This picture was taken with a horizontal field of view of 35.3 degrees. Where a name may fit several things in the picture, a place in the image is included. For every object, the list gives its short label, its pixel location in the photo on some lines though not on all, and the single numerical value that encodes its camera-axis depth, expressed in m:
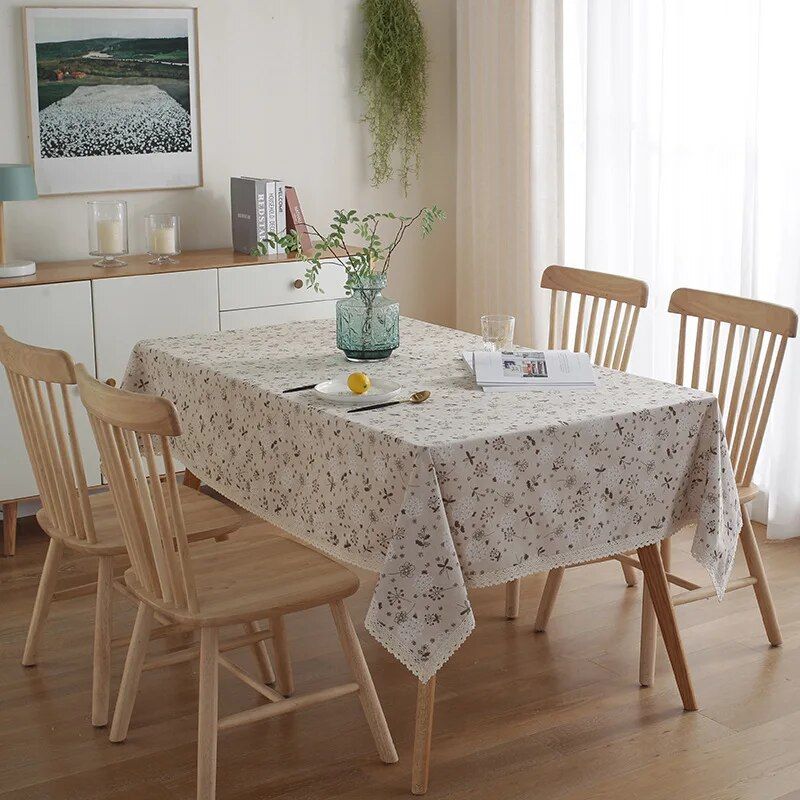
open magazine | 2.85
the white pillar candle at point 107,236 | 4.23
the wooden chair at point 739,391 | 3.03
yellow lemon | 2.75
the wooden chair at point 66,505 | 2.67
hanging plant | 4.85
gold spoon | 2.72
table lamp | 3.94
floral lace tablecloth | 2.37
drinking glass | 3.09
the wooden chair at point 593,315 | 3.34
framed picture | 4.25
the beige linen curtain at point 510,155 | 4.64
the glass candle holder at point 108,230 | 4.24
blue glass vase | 3.09
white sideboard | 3.97
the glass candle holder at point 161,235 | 4.36
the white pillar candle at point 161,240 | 4.36
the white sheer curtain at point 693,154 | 3.86
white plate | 2.70
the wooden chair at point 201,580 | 2.31
